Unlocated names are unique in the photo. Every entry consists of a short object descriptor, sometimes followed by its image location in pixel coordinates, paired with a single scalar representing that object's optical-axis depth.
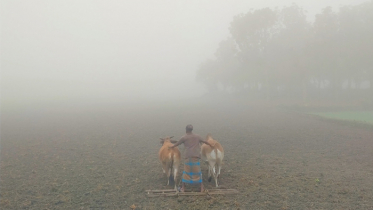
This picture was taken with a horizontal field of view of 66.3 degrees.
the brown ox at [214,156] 7.49
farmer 7.09
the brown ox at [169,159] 7.29
